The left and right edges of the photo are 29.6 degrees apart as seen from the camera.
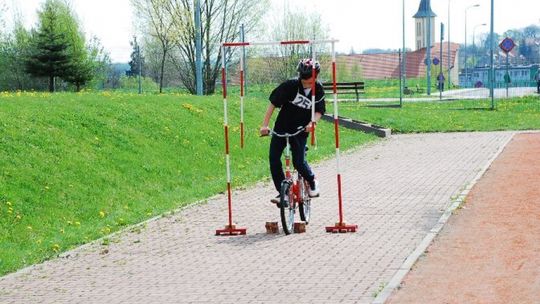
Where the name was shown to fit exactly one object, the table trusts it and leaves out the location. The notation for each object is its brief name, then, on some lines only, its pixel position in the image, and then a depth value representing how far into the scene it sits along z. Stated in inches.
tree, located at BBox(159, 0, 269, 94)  2074.3
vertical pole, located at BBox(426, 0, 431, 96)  2744.1
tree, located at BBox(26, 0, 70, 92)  1605.6
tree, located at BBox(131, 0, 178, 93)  2073.1
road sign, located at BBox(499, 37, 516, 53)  1553.9
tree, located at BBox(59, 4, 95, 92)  1654.8
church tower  5590.6
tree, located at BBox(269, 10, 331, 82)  2114.9
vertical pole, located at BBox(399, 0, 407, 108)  2442.2
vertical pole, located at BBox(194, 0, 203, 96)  1295.5
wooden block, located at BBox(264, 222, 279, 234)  449.1
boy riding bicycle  446.0
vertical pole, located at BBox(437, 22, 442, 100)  2308.7
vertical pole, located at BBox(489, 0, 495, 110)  1603.1
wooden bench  1943.9
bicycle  438.3
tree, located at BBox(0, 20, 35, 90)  1908.2
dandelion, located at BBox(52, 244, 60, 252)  418.4
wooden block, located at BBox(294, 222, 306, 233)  448.5
